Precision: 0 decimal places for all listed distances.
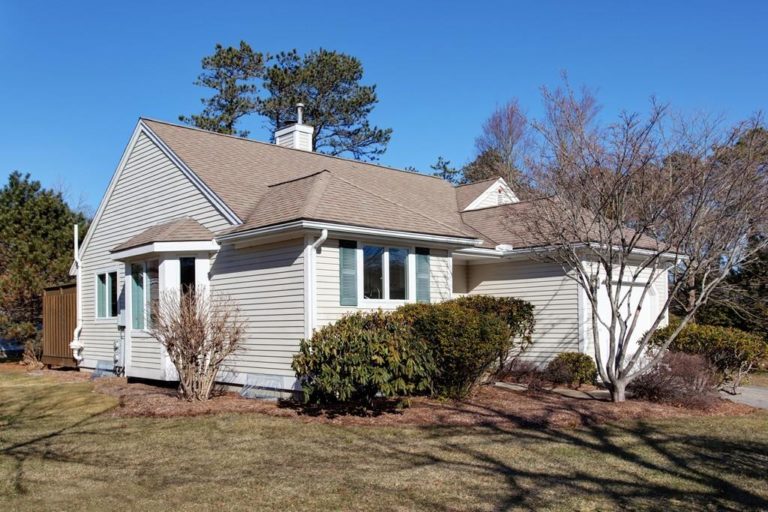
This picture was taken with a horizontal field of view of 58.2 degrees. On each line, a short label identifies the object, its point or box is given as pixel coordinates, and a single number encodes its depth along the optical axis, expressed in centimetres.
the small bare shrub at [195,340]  1159
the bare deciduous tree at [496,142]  3909
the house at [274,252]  1226
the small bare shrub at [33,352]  2083
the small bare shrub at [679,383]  1149
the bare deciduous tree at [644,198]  1090
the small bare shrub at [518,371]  1471
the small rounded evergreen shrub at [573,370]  1416
